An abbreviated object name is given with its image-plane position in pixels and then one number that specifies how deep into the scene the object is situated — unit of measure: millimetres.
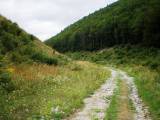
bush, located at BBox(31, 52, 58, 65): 15516
